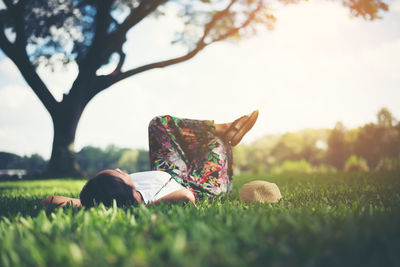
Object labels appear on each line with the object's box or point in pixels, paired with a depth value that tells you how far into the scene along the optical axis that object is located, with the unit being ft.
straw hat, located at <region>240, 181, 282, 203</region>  9.92
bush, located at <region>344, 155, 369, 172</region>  37.35
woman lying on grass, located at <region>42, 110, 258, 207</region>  8.88
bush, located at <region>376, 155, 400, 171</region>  46.85
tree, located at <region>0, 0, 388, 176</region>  33.19
